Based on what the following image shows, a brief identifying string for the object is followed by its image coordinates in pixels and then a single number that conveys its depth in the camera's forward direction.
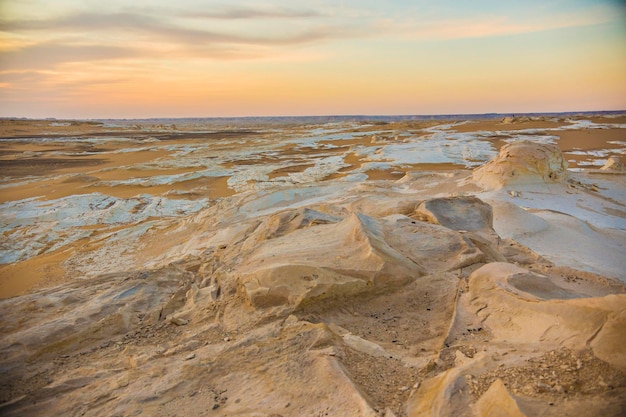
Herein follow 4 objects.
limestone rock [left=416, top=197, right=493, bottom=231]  6.71
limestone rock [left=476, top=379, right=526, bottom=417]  2.42
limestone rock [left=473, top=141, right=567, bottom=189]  11.89
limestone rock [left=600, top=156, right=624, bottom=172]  14.64
